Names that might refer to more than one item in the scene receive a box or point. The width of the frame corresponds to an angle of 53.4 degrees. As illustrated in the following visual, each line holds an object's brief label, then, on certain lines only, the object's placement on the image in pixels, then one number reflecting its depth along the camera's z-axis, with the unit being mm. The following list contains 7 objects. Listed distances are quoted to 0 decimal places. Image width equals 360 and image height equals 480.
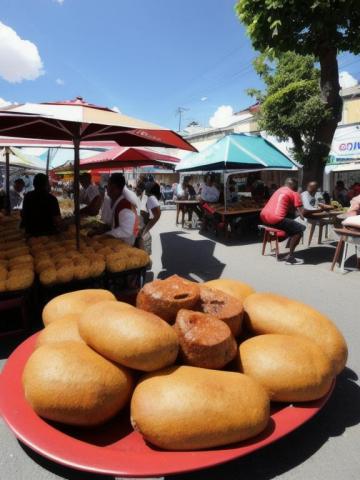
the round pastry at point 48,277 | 3562
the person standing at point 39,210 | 5426
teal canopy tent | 9766
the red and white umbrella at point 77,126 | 3314
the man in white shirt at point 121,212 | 4941
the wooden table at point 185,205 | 12913
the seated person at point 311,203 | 8305
